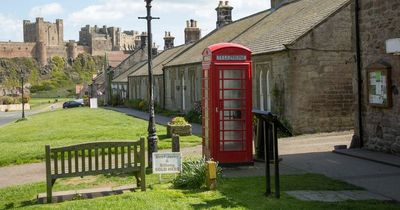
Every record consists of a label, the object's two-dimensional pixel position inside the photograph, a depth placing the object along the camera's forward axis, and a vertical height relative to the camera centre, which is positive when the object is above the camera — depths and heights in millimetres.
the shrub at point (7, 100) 89419 +476
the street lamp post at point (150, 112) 13000 -355
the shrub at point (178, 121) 21719 -981
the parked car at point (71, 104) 66062 -376
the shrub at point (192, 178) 9922 -1614
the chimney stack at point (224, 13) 42031 +7299
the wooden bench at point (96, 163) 9289 -1226
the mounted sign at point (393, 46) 12172 +1206
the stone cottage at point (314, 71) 19562 +1015
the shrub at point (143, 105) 46541 -503
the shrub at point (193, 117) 28855 -1090
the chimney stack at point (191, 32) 50500 +6903
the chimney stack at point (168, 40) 60997 +7319
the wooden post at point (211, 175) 9539 -1490
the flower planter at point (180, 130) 21219 -1339
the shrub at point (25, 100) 92400 +468
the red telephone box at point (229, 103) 11852 -119
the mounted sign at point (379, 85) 13523 +280
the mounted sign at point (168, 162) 10367 -1336
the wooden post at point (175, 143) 11420 -1022
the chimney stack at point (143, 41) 59250 +7406
